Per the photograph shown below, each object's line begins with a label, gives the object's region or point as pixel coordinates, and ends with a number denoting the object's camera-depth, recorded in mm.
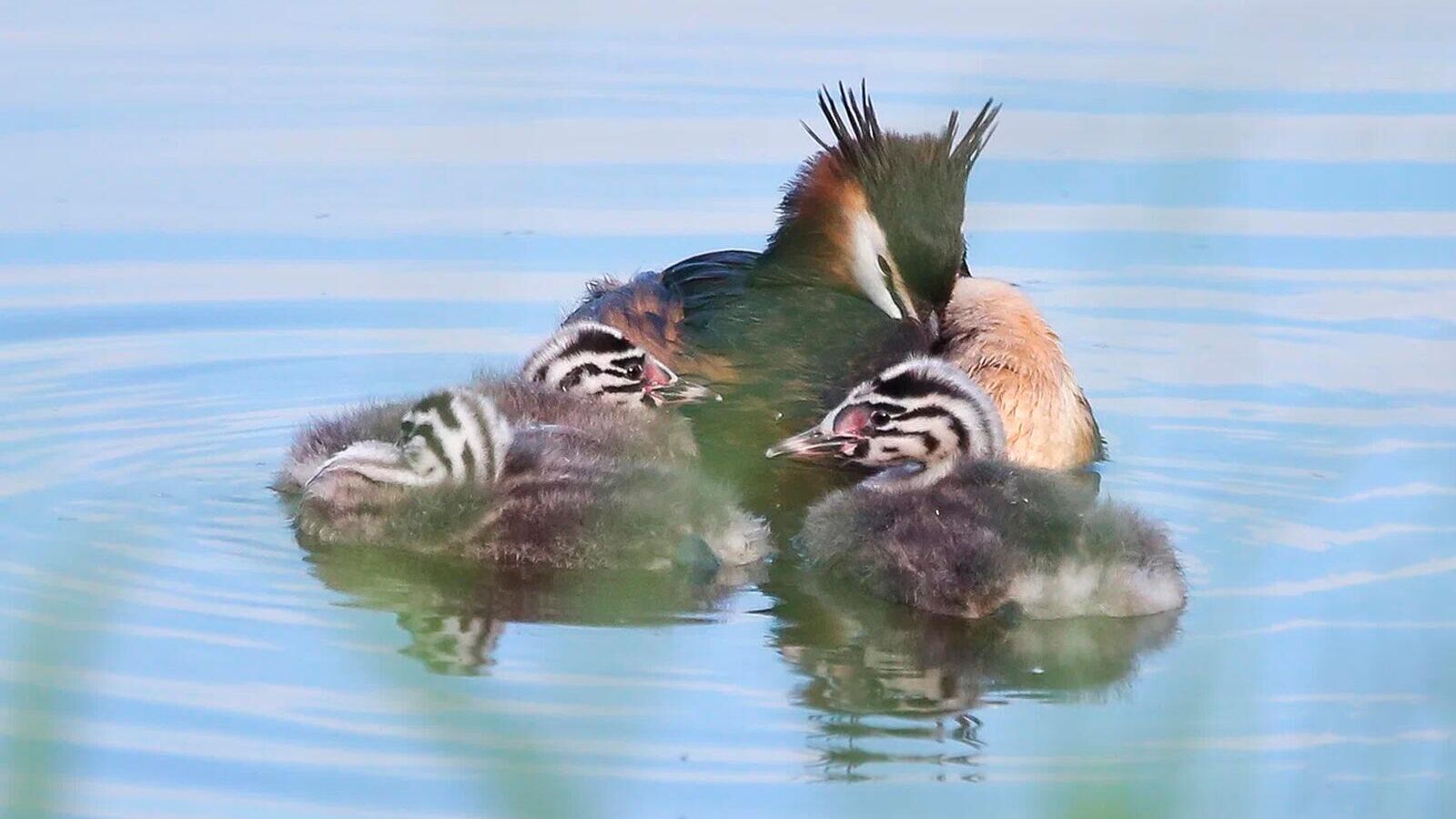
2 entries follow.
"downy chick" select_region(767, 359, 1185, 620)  11844
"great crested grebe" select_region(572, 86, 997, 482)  14641
